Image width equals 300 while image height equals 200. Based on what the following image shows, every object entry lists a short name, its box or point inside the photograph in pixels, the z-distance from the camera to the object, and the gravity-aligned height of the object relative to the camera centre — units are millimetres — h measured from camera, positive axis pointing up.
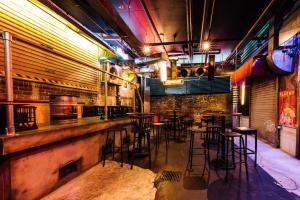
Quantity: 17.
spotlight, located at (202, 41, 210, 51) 5697 +1759
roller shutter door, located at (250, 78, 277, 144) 5934 -456
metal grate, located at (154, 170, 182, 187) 3238 -1602
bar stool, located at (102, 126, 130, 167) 4125 -1331
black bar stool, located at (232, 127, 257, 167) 3387 -697
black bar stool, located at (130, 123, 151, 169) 4391 -902
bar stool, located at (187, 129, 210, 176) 3584 -1609
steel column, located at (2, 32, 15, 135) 2107 +152
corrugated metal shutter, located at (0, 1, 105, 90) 3520 +1359
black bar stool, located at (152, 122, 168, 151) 5341 -1655
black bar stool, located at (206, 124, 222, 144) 6209 -1618
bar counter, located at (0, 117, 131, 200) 2111 -972
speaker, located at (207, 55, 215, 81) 7309 +1262
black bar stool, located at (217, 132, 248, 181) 3222 -739
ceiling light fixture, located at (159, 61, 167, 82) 6280 +968
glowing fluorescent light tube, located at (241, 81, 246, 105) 8609 +206
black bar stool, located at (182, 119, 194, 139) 7652 -1252
